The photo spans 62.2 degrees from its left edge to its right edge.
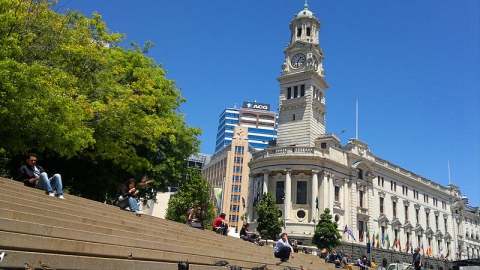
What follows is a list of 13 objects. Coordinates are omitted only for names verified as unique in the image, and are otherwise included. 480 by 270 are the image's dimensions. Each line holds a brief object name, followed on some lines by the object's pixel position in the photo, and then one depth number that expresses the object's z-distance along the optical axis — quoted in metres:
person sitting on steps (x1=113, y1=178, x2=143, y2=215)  15.99
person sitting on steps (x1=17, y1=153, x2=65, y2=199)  13.08
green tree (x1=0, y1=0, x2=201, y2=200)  14.39
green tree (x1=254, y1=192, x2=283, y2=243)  42.06
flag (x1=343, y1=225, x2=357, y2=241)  48.03
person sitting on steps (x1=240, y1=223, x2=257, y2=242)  24.44
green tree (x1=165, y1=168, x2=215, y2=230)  49.89
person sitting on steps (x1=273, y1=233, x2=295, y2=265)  15.82
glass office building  129.25
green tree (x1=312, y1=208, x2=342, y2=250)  42.47
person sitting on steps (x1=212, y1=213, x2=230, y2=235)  22.57
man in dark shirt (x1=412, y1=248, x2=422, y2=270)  21.44
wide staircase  7.21
